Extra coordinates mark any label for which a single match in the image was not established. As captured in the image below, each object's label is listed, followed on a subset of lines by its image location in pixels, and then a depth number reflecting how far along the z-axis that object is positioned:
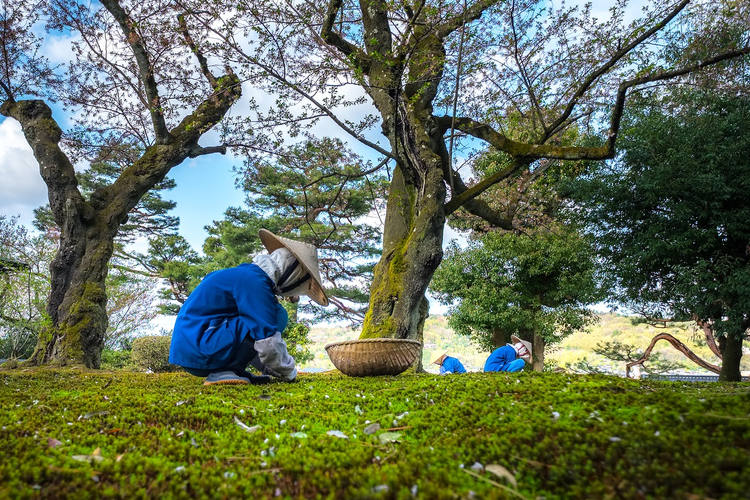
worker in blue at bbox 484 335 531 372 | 7.59
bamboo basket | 3.95
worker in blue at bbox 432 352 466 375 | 8.92
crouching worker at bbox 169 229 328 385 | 3.43
